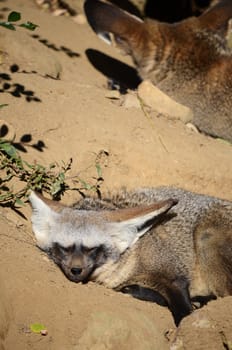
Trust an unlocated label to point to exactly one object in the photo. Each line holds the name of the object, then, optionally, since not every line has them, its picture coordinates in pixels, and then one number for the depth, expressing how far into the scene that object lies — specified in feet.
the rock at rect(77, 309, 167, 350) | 31.40
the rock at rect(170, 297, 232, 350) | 31.35
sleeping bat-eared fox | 38.14
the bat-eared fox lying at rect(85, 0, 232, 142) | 62.18
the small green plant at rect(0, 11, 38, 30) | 34.78
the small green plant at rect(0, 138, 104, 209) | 42.98
